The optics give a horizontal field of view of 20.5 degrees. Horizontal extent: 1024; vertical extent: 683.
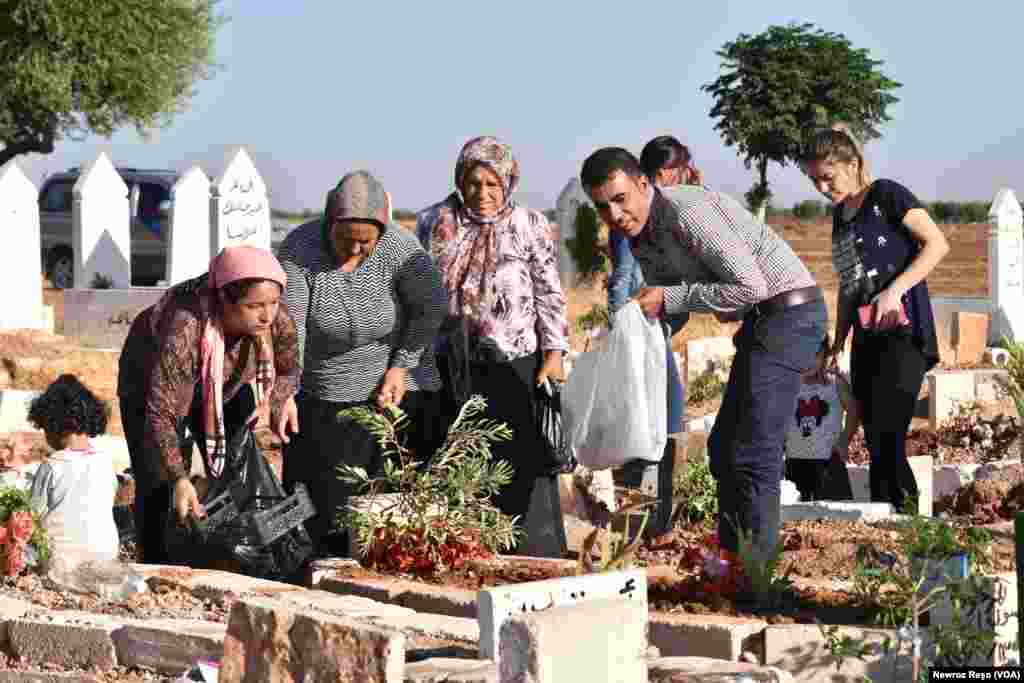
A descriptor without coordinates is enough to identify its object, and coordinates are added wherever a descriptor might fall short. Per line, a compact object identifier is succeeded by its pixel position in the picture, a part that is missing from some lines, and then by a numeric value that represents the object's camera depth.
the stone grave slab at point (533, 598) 6.51
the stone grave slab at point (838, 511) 10.63
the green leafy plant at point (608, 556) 7.77
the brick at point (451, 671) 6.35
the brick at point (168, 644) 7.15
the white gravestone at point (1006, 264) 28.36
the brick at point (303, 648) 6.05
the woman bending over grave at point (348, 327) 10.02
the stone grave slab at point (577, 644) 6.03
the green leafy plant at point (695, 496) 11.73
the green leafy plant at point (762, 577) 7.75
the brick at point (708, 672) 6.32
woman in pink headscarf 9.06
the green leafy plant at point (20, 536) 8.82
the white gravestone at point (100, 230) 25.10
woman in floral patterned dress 10.54
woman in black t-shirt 10.26
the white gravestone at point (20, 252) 23.59
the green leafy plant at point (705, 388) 19.56
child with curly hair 9.03
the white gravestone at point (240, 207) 23.67
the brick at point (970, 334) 24.87
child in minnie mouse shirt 11.97
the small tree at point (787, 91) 58.77
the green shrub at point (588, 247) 24.42
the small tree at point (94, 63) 41.34
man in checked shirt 8.41
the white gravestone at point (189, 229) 24.17
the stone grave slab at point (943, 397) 17.67
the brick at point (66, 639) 7.54
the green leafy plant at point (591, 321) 20.91
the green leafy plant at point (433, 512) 8.89
